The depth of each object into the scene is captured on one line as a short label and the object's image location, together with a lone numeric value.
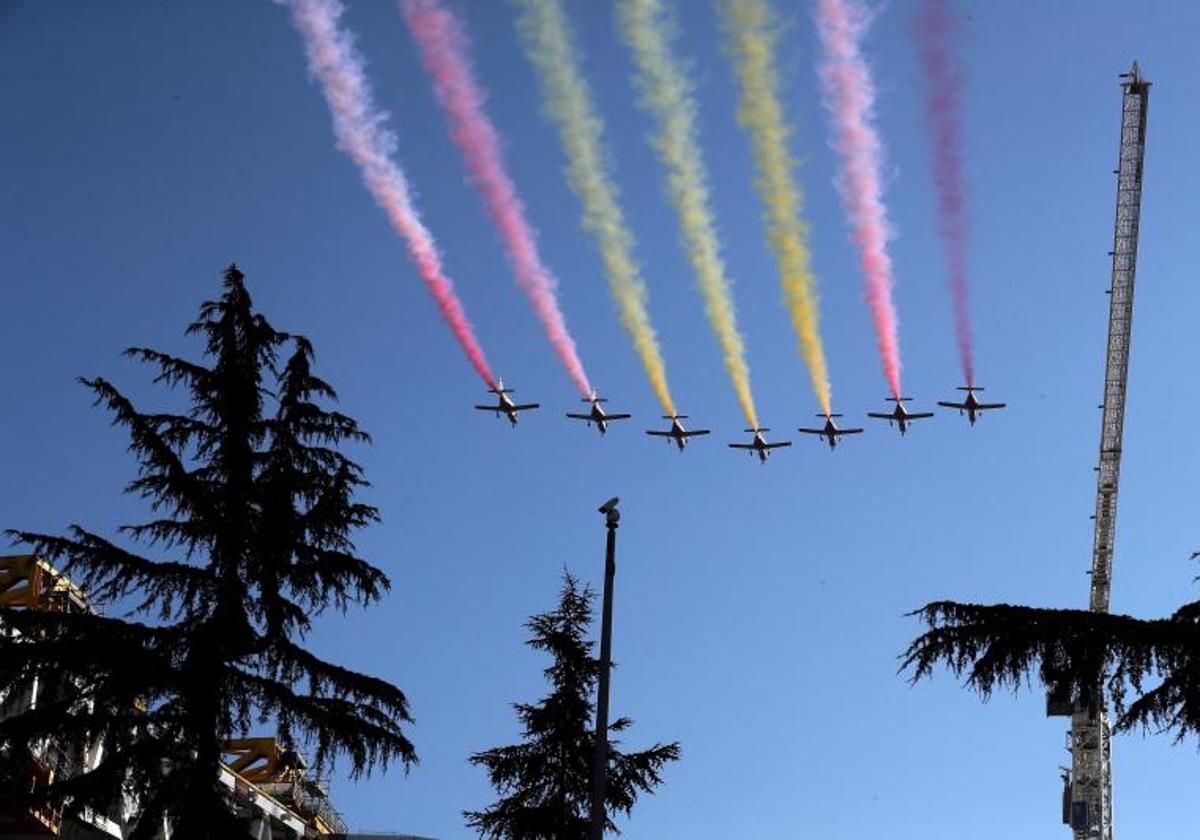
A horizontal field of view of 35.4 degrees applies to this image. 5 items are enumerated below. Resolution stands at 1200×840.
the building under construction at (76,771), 27.94
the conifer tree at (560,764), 41.47
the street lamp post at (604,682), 29.86
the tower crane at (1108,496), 106.94
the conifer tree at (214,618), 27.34
